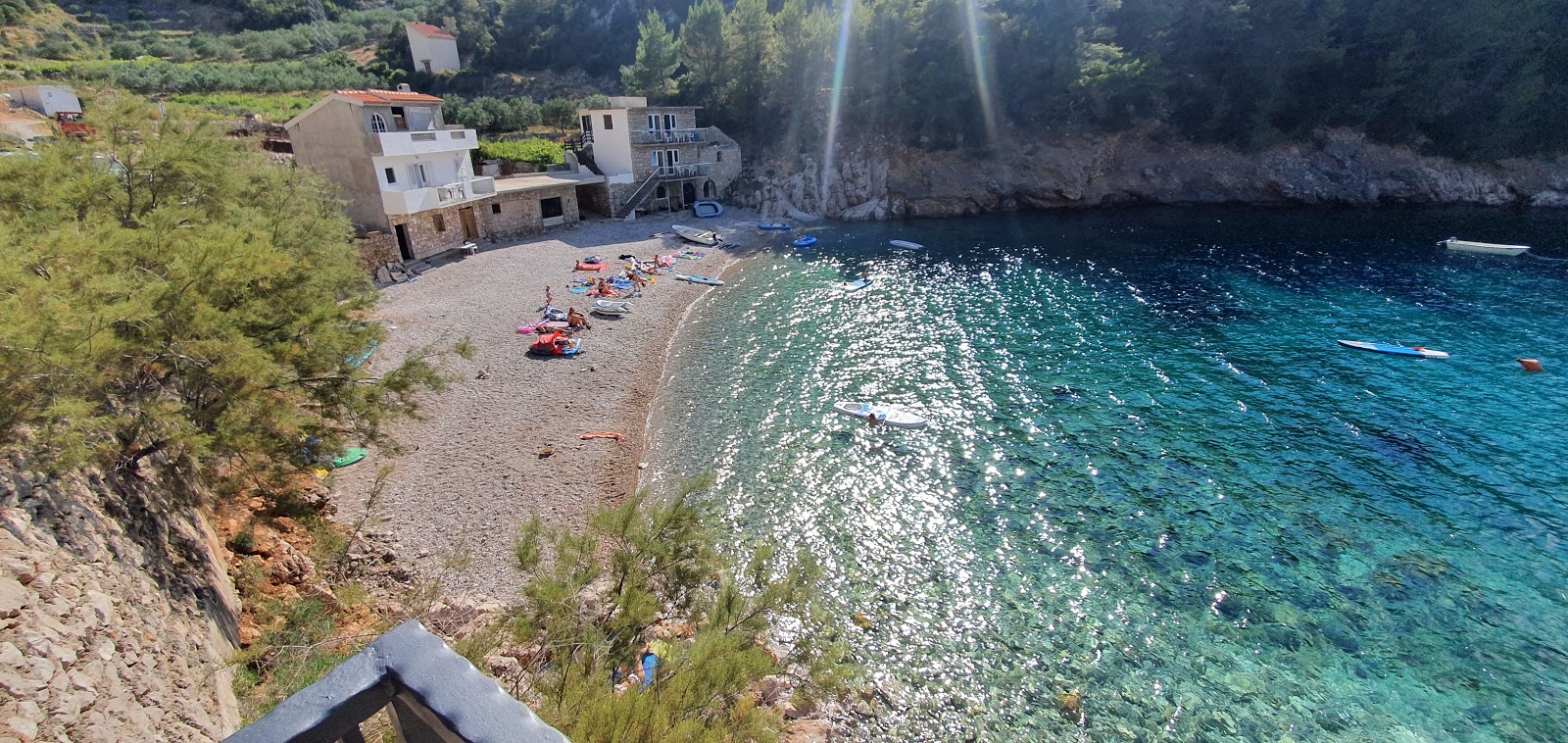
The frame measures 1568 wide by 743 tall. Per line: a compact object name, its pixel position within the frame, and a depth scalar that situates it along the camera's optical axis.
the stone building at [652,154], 46.78
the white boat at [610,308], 29.89
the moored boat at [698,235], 42.84
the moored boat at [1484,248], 36.75
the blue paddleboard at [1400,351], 24.98
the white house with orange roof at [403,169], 31.69
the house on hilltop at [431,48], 70.94
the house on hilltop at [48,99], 37.91
